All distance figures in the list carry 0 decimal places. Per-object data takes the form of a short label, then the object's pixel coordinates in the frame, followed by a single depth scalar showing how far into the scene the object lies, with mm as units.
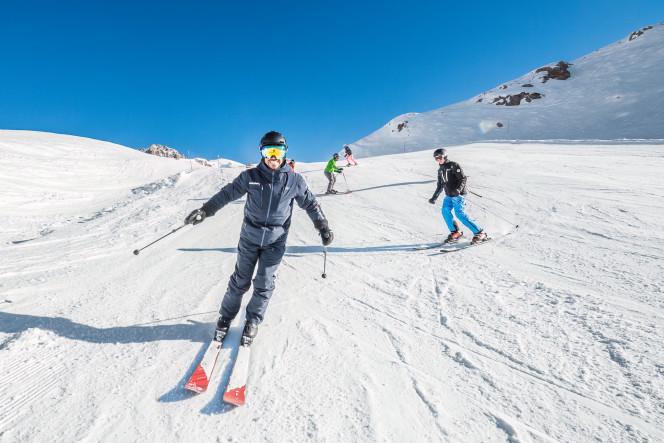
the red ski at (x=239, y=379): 2211
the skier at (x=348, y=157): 19030
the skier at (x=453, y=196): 6074
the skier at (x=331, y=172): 12723
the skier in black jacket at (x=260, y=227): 2971
